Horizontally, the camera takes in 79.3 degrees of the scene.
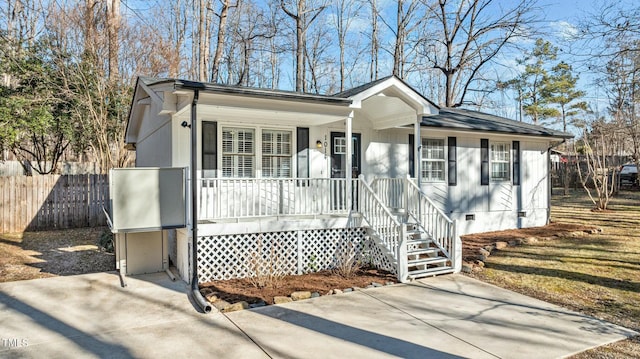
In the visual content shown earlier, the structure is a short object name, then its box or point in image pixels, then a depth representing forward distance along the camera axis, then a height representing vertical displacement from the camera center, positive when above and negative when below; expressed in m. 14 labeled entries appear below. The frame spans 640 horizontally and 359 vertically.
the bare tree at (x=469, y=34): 18.39 +7.31
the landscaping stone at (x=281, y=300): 5.75 -1.83
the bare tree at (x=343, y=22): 24.05 +9.93
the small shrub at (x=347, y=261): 7.21 -1.62
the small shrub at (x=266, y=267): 6.50 -1.61
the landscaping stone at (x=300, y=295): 5.93 -1.81
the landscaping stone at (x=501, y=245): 9.38 -1.66
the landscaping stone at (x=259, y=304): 5.60 -1.84
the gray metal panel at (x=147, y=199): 6.43 -0.34
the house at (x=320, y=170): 6.98 +0.20
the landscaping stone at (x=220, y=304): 5.45 -1.82
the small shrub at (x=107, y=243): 9.03 -1.52
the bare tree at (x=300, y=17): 19.95 +8.71
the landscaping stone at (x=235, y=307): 5.41 -1.82
